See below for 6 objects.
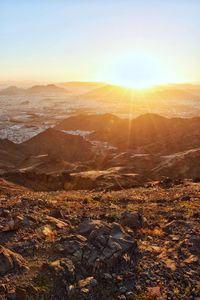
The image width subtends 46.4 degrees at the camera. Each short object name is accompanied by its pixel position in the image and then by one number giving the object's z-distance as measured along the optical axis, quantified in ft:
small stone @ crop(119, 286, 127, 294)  17.76
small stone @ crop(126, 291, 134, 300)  17.38
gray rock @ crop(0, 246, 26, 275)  17.92
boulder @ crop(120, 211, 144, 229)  25.71
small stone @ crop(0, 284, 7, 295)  16.30
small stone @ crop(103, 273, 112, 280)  18.43
